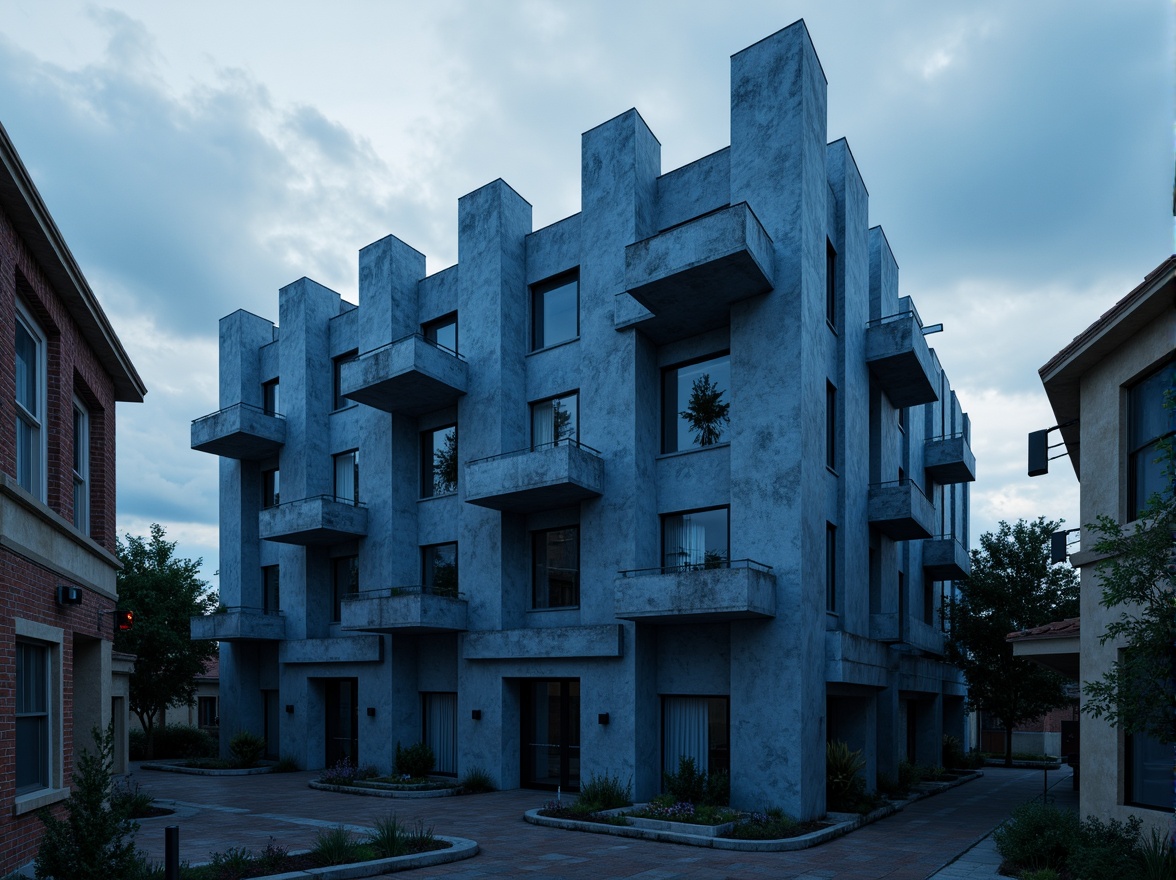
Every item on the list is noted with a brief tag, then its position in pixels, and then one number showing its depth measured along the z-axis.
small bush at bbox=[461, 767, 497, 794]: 23.45
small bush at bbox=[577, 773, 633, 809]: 19.06
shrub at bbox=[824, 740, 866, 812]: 20.09
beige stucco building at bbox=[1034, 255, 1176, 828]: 12.73
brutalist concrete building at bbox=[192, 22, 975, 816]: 19.72
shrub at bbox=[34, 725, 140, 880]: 9.72
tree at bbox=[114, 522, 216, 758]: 36.38
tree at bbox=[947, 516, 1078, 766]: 32.84
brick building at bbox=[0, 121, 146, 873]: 10.72
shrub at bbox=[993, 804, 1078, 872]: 13.23
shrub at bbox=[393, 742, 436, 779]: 24.72
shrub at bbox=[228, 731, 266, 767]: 29.75
